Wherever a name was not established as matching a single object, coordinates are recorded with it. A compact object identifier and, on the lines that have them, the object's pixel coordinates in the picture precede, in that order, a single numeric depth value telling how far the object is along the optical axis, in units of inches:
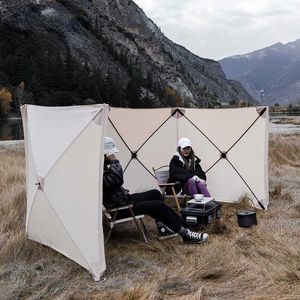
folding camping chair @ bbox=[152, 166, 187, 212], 275.7
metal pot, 239.5
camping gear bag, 233.1
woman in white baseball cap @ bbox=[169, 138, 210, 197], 276.2
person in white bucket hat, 203.5
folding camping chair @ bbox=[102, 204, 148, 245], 205.0
